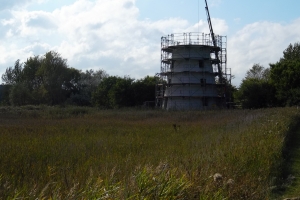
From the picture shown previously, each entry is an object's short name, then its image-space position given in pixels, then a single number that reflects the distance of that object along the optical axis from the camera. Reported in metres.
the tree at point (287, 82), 49.47
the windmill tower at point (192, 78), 48.97
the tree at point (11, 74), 87.94
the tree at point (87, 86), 75.19
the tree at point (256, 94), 53.72
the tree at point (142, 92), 61.62
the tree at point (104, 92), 65.94
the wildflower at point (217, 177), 6.37
